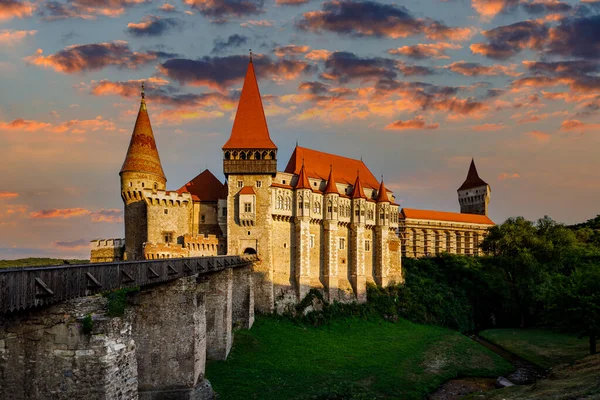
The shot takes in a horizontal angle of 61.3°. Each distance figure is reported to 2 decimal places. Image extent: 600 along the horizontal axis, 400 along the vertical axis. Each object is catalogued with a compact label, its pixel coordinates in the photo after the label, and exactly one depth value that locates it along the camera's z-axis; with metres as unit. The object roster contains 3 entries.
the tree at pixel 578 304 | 35.97
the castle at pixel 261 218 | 50.13
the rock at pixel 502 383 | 34.27
